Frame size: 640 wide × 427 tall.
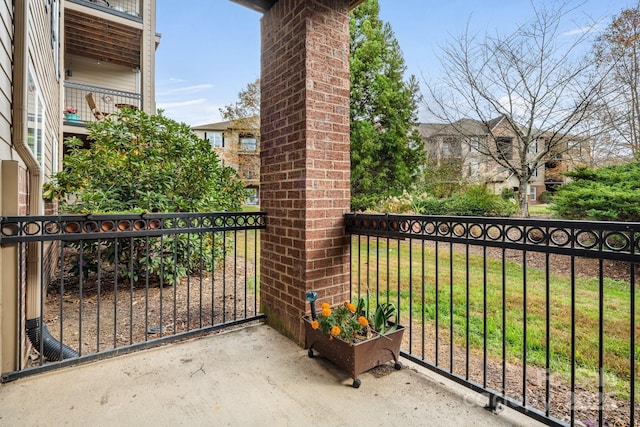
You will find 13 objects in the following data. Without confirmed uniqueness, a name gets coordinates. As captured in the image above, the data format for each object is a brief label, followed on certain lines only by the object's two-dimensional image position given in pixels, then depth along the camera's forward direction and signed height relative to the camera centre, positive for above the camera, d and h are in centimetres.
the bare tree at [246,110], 1277 +402
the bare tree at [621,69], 629 +277
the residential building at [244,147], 1289 +265
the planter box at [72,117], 704 +203
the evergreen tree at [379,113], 1138 +351
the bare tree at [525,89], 674 +278
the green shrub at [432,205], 861 +10
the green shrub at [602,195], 518 +24
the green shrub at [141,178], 394 +40
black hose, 216 -93
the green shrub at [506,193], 1213 +59
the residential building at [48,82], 183 +172
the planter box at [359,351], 181 -85
